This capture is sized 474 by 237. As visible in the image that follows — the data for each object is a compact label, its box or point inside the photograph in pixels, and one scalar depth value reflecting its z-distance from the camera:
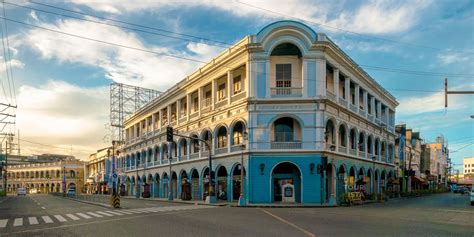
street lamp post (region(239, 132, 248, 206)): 35.66
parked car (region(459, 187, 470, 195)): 77.57
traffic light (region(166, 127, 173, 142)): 33.01
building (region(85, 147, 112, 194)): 96.97
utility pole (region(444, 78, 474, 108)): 21.80
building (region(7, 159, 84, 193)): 139.00
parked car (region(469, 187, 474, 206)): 38.27
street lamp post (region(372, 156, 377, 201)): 49.09
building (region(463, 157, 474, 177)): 164.62
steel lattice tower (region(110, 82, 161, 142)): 80.44
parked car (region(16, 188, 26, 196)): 100.79
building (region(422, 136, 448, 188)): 97.19
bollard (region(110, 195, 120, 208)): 33.67
